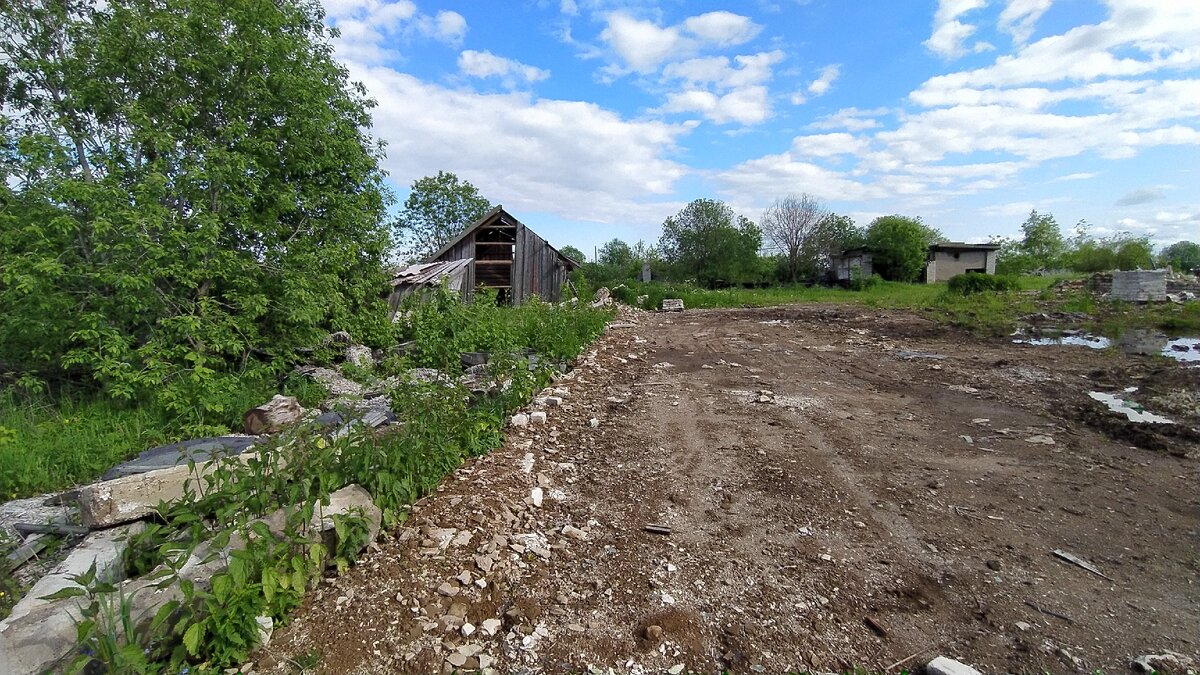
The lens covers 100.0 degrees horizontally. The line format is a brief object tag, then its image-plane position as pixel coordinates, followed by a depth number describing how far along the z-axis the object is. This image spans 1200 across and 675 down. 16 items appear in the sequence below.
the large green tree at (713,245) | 34.62
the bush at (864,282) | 31.17
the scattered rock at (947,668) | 1.96
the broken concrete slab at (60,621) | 1.83
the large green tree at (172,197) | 5.50
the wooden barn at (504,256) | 17.23
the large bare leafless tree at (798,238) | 37.25
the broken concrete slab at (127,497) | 2.97
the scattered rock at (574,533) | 3.14
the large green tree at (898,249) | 35.00
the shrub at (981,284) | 20.39
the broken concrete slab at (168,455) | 3.89
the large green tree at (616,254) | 43.13
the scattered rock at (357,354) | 7.38
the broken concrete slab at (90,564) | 2.13
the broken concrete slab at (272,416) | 5.07
